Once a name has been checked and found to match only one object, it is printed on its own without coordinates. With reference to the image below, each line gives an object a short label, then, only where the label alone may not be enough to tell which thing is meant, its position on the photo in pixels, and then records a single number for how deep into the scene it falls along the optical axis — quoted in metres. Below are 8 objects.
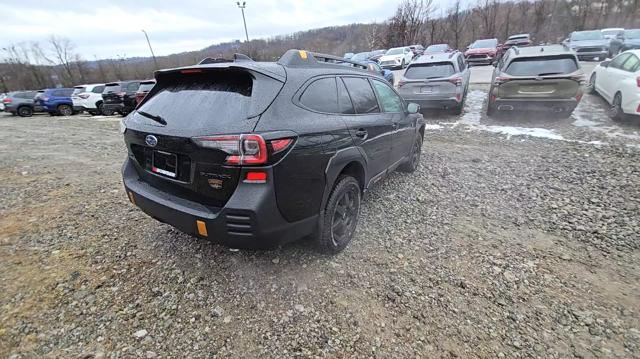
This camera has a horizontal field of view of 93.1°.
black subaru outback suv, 2.02
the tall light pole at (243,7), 39.59
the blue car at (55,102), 17.36
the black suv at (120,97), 13.66
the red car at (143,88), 12.42
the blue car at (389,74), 14.22
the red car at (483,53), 20.02
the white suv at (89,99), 16.02
